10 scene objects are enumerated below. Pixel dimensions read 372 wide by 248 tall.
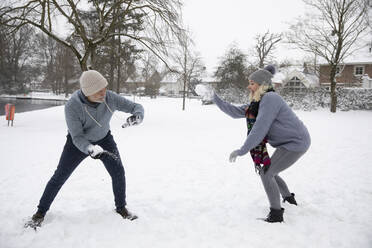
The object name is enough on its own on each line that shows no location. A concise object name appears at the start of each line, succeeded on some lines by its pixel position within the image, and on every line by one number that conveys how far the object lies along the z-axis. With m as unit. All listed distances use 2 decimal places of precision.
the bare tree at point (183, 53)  10.22
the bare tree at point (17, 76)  38.61
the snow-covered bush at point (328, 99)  17.75
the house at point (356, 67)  28.25
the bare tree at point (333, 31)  16.38
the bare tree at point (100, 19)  9.45
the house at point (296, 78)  31.58
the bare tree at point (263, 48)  33.56
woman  2.36
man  2.28
